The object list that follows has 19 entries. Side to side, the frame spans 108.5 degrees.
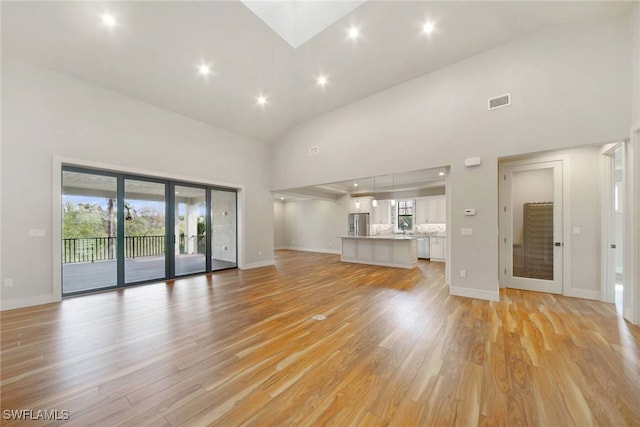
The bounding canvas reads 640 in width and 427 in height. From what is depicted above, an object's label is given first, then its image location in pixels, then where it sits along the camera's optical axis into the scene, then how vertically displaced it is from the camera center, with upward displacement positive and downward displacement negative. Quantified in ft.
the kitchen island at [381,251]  22.36 -3.91
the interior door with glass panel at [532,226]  13.91 -0.89
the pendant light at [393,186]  24.54 +3.37
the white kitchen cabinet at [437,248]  26.04 -4.05
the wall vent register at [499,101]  12.59 +6.19
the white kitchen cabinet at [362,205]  32.42 +1.18
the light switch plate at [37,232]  12.26 -0.93
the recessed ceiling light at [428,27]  12.11 +9.91
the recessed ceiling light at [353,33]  12.80 +10.19
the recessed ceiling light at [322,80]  16.69 +9.84
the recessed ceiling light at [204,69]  14.52 +9.29
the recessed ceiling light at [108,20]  10.98 +9.43
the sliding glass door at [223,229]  21.25 -1.49
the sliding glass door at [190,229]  18.99 -1.32
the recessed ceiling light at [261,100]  18.31 +9.18
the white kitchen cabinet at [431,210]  27.53 +0.36
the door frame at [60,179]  12.85 +2.51
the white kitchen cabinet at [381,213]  31.53 +0.02
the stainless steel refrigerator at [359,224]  32.12 -1.53
